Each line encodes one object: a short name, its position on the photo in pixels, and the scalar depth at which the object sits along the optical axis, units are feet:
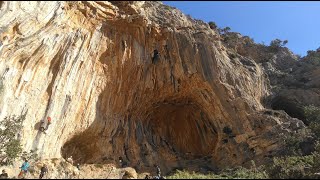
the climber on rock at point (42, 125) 44.53
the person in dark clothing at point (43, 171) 38.01
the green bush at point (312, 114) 55.34
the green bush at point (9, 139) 38.79
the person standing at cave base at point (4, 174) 36.04
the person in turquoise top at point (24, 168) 37.11
